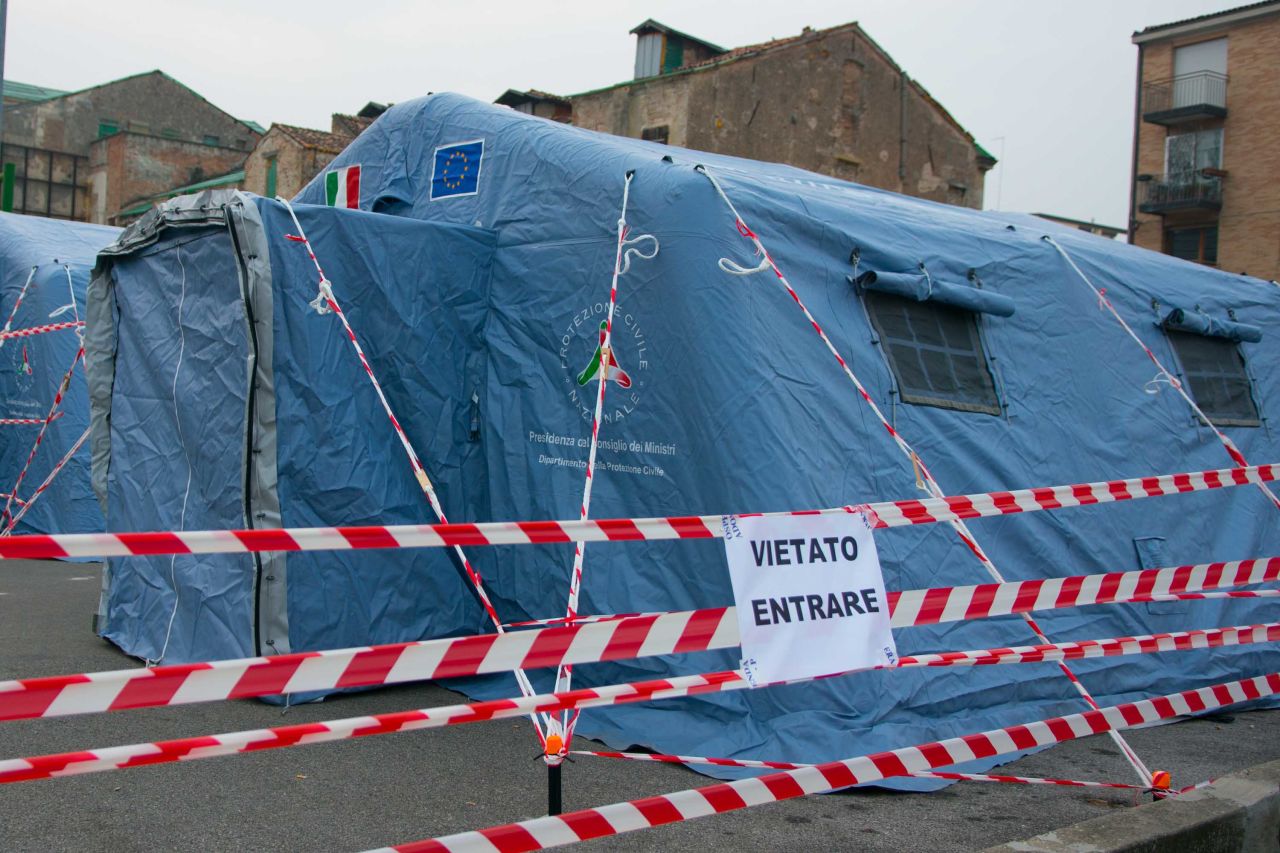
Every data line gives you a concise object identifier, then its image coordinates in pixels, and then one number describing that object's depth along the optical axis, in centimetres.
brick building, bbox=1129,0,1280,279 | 3347
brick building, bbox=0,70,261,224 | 3994
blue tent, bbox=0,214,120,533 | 1138
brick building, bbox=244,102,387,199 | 3094
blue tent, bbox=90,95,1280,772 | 564
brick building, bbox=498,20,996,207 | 2855
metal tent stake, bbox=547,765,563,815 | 430
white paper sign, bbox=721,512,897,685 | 361
